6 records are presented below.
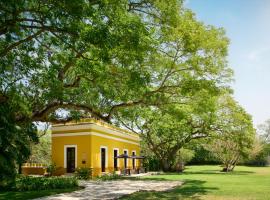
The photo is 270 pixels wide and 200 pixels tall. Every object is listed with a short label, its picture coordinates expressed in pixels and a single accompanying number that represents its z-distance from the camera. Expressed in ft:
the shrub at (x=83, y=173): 78.59
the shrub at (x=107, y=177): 75.70
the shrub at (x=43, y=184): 51.49
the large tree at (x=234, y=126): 105.70
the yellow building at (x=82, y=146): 85.10
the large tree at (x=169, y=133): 98.74
